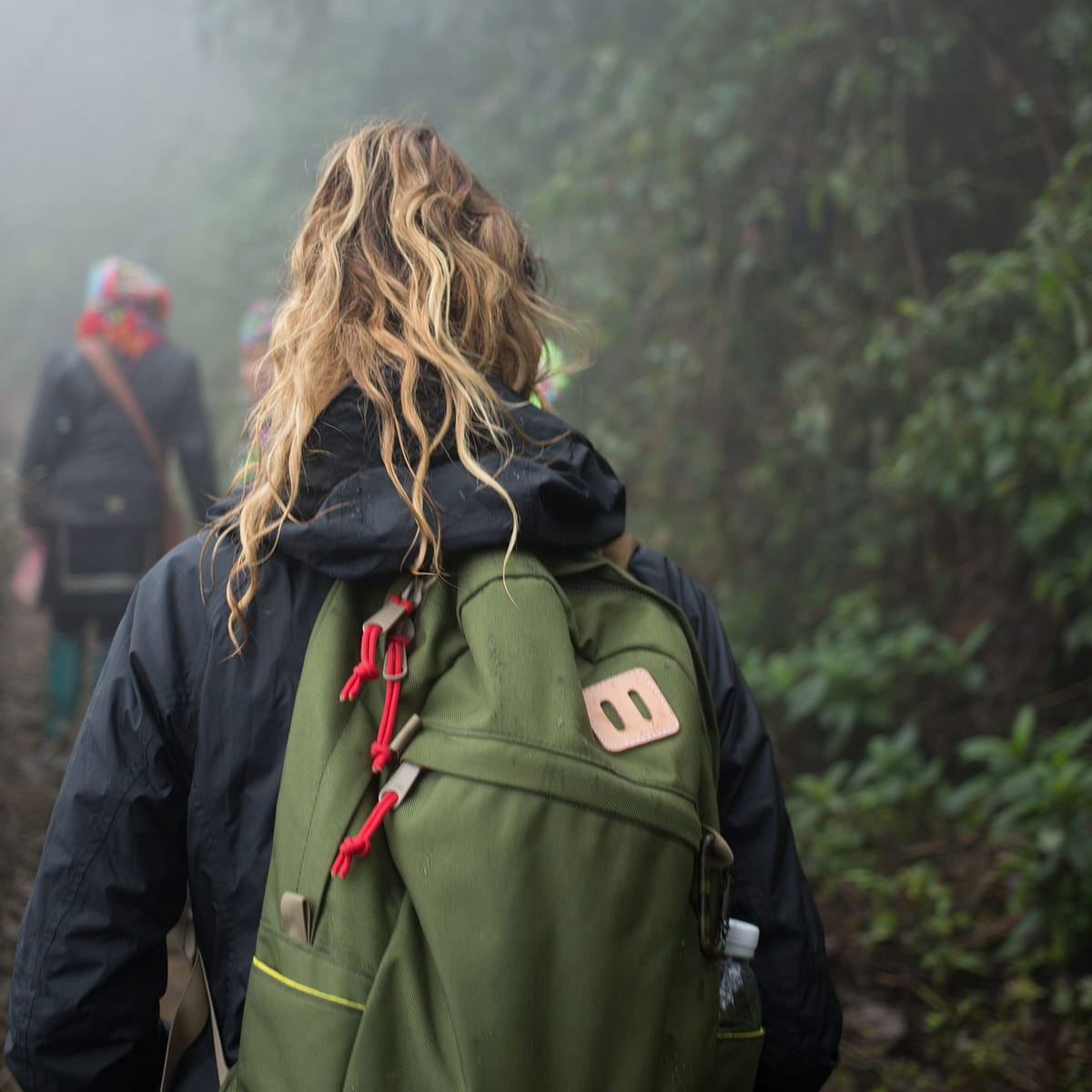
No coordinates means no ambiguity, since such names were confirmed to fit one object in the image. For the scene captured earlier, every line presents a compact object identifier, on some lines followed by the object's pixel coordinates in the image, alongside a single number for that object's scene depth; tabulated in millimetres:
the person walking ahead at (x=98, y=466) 4461
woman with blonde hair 1226
